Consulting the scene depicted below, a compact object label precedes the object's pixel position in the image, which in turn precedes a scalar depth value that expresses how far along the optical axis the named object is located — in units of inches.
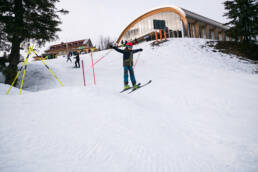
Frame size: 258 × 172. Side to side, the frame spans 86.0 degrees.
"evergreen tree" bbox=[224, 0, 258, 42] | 716.2
